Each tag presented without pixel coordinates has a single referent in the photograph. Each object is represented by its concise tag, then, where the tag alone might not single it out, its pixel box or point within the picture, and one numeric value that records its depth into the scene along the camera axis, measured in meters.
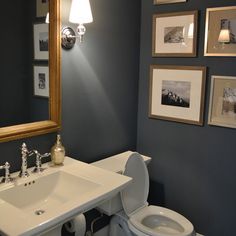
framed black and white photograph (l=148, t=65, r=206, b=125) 2.26
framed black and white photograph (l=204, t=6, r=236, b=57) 2.05
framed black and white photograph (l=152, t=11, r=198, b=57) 2.22
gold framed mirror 1.73
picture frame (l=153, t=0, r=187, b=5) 2.28
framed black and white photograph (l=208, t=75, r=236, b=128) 2.11
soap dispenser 1.79
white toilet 2.09
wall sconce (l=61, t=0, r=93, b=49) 1.77
